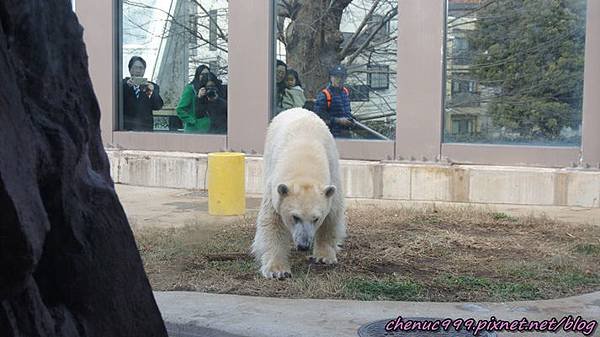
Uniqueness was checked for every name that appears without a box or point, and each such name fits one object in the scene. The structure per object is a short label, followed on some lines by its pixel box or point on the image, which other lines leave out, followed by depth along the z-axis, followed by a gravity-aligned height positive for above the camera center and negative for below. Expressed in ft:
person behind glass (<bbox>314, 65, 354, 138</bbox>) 41.14 -0.26
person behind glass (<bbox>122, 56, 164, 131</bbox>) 45.70 +0.11
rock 8.16 -1.14
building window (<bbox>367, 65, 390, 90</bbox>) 40.24 +1.12
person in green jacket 43.88 -0.42
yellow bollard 33.06 -3.44
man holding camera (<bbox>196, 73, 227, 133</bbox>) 43.32 -0.28
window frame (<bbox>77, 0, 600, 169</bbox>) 36.14 +0.21
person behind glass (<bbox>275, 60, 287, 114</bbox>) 42.09 +0.87
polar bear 21.80 -2.69
